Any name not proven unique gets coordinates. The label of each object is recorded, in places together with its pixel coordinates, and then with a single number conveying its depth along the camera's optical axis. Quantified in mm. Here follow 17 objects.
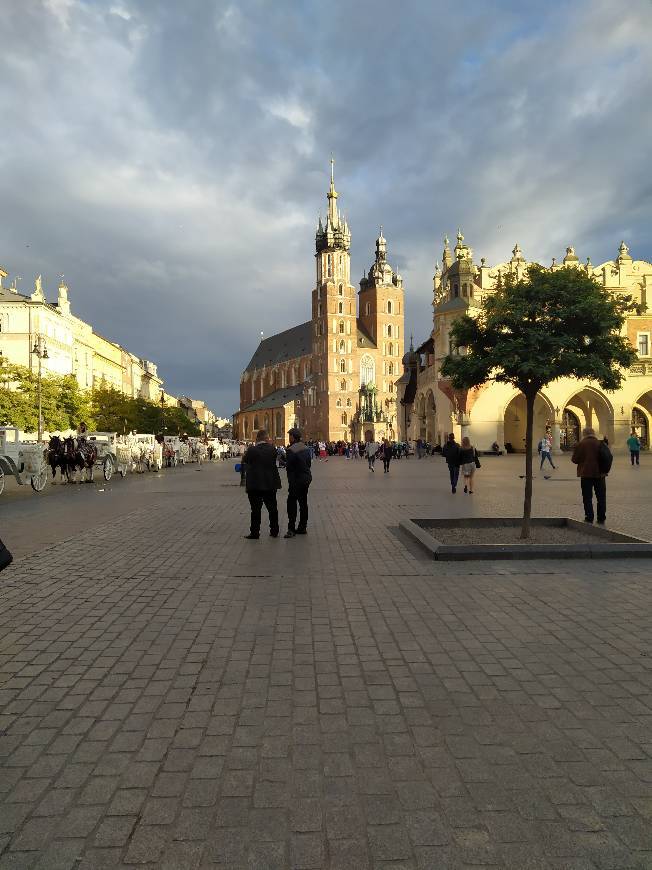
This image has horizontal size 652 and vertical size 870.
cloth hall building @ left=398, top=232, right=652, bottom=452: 47750
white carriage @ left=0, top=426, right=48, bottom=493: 20234
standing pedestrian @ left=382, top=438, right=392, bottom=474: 31688
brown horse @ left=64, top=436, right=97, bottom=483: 24594
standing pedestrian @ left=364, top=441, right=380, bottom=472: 35688
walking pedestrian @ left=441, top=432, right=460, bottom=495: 19312
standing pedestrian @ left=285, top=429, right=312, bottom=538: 11414
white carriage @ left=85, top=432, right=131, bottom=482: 27734
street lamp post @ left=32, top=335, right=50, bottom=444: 32572
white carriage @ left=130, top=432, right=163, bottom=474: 34656
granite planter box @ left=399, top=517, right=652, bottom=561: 8672
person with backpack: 11680
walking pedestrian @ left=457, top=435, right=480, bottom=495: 18688
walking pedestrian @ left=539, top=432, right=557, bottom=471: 29578
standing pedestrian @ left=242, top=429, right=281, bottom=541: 10977
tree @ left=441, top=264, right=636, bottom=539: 10297
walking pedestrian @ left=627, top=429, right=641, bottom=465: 32156
